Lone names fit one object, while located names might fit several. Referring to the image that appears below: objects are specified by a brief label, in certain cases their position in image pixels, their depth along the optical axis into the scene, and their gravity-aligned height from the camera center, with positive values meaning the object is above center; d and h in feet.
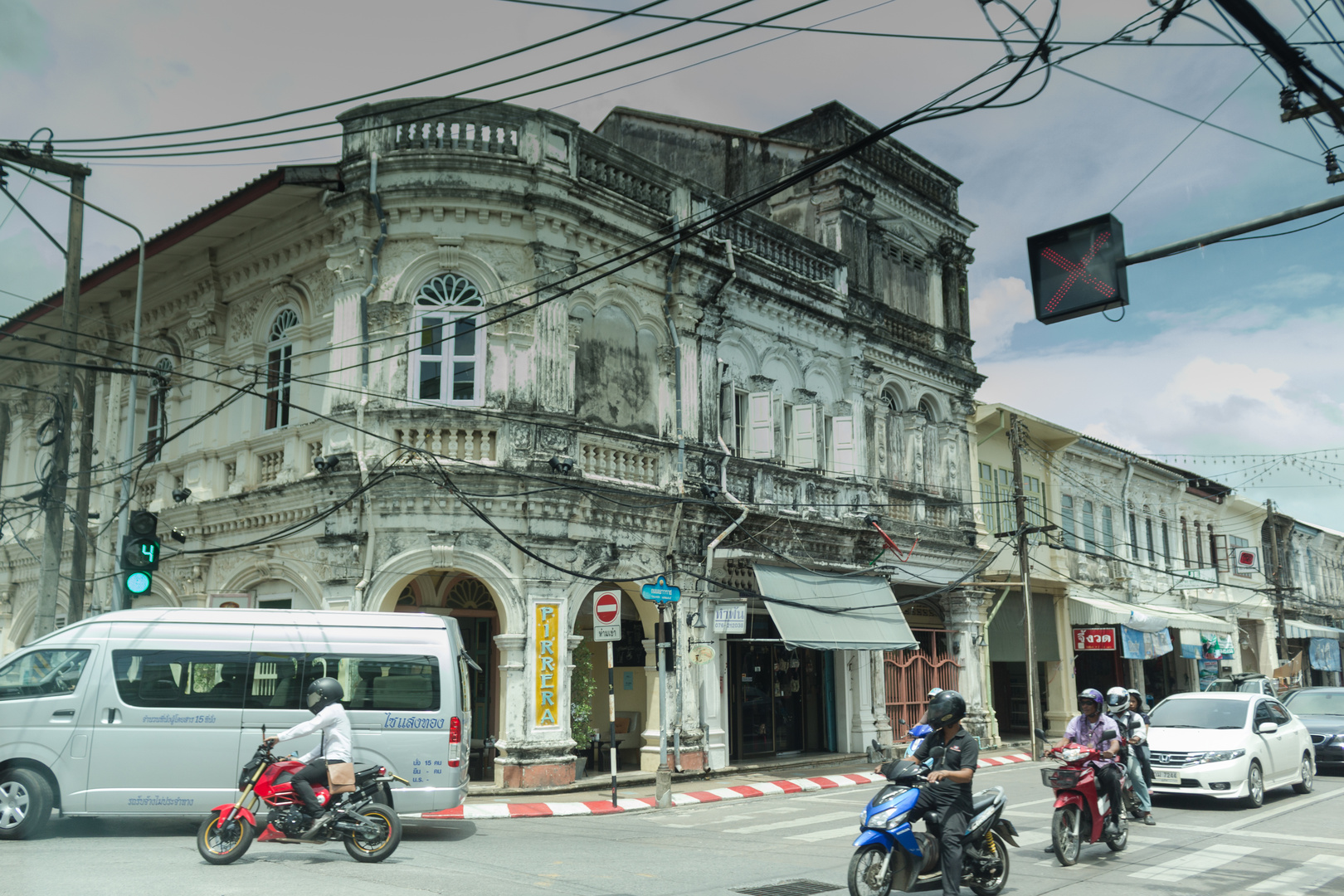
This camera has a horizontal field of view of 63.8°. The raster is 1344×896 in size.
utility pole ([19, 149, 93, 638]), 55.16 +11.57
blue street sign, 55.72 +2.63
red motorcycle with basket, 32.42 -5.00
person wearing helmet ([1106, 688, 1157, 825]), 41.24 -3.83
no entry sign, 50.72 +1.30
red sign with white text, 94.43 -0.04
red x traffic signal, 26.71 +9.16
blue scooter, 25.16 -4.77
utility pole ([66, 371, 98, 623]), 60.39 +5.42
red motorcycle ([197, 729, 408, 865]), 31.14 -4.78
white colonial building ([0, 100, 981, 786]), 53.78 +13.14
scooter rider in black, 25.49 -3.33
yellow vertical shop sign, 52.90 -0.93
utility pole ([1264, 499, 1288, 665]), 122.21 +3.66
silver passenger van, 35.78 -1.89
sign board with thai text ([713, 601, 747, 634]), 61.98 +1.36
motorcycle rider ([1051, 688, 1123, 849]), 34.01 -3.15
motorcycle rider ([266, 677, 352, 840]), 31.30 -2.64
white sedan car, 45.42 -4.74
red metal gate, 77.87 -2.54
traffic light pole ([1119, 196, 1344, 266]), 25.53 +9.74
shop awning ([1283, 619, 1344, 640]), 136.77 +0.63
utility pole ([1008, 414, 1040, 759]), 77.61 +3.32
